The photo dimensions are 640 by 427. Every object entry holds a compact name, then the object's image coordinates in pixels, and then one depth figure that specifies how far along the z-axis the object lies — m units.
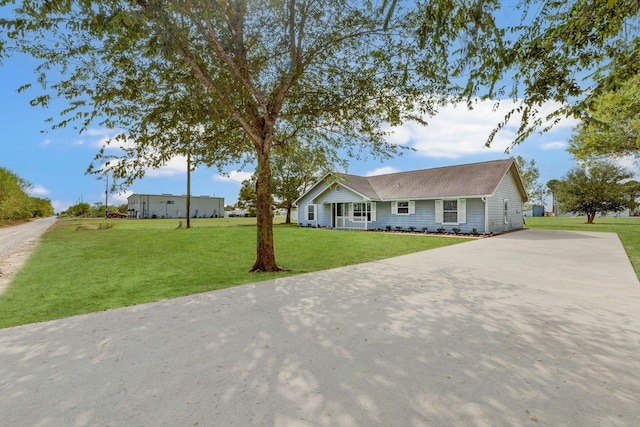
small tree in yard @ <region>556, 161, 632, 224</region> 26.97
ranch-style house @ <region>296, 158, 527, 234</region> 18.55
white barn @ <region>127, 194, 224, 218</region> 59.19
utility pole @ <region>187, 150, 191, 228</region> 25.23
